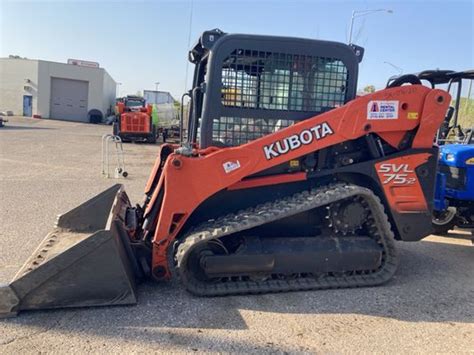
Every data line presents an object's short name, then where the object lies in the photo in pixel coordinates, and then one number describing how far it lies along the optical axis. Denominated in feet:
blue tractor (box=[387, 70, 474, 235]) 17.81
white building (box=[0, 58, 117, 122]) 144.56
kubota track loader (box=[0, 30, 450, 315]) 12.82
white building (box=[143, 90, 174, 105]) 140.68
